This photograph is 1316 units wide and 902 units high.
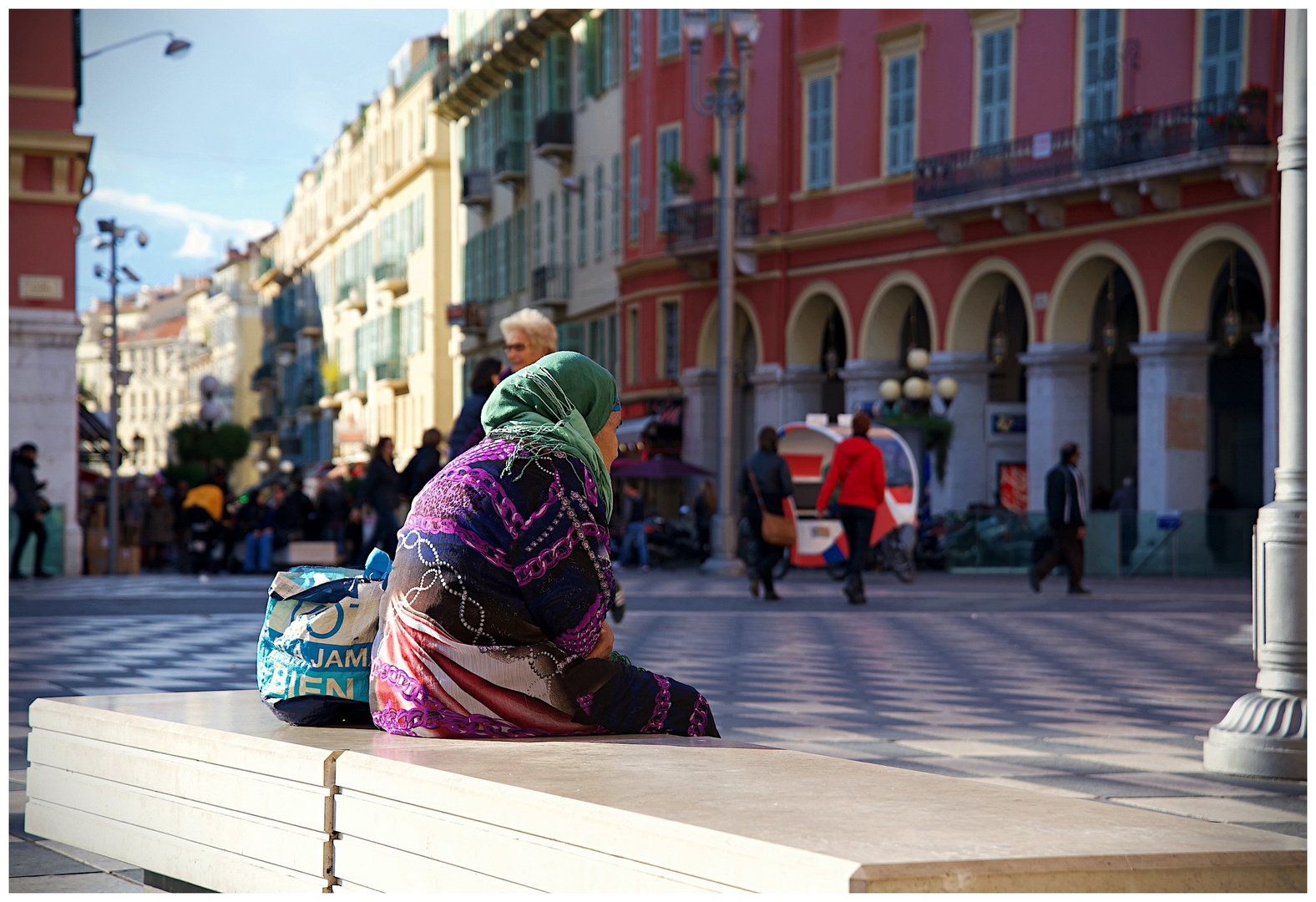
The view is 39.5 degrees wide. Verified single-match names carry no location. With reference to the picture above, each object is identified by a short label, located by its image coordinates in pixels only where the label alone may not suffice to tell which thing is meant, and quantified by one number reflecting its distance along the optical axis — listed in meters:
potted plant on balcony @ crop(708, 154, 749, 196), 38.75
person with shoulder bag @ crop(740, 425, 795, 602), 19.73
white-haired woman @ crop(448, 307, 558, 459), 9.19
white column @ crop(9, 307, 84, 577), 27.28
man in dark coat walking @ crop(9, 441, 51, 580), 23.98
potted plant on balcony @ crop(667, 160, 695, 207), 39.69
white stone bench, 2.99
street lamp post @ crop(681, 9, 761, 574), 28.89
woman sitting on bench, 4.40
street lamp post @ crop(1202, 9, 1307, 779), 7.70
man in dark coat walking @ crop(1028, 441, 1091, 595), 21.09
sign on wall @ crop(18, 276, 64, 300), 27.45
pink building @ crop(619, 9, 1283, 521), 29.06
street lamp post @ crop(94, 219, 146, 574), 39.34
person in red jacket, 19.50
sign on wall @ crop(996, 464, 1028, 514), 33.00
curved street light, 23.80
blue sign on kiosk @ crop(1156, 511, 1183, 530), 27.61
